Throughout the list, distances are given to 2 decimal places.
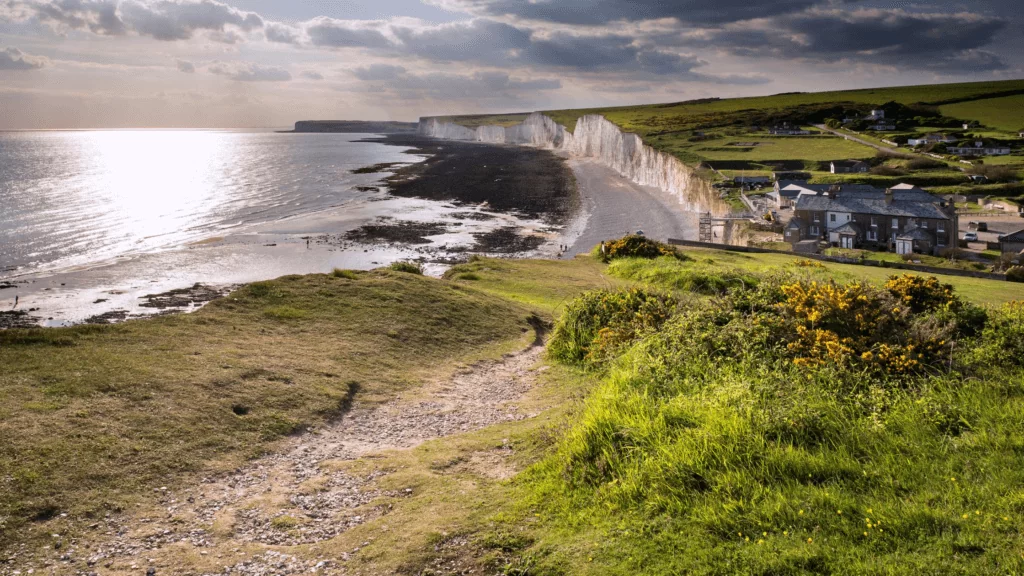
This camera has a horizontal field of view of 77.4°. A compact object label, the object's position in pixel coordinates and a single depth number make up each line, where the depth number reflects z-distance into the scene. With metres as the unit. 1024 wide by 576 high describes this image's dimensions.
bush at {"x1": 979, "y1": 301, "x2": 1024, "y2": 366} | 9.97
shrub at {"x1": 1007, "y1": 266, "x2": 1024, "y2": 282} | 44.06
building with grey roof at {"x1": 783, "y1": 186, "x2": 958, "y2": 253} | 59.12
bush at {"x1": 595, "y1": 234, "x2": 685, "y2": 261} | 39.86
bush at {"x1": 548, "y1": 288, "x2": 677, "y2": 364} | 15.42
